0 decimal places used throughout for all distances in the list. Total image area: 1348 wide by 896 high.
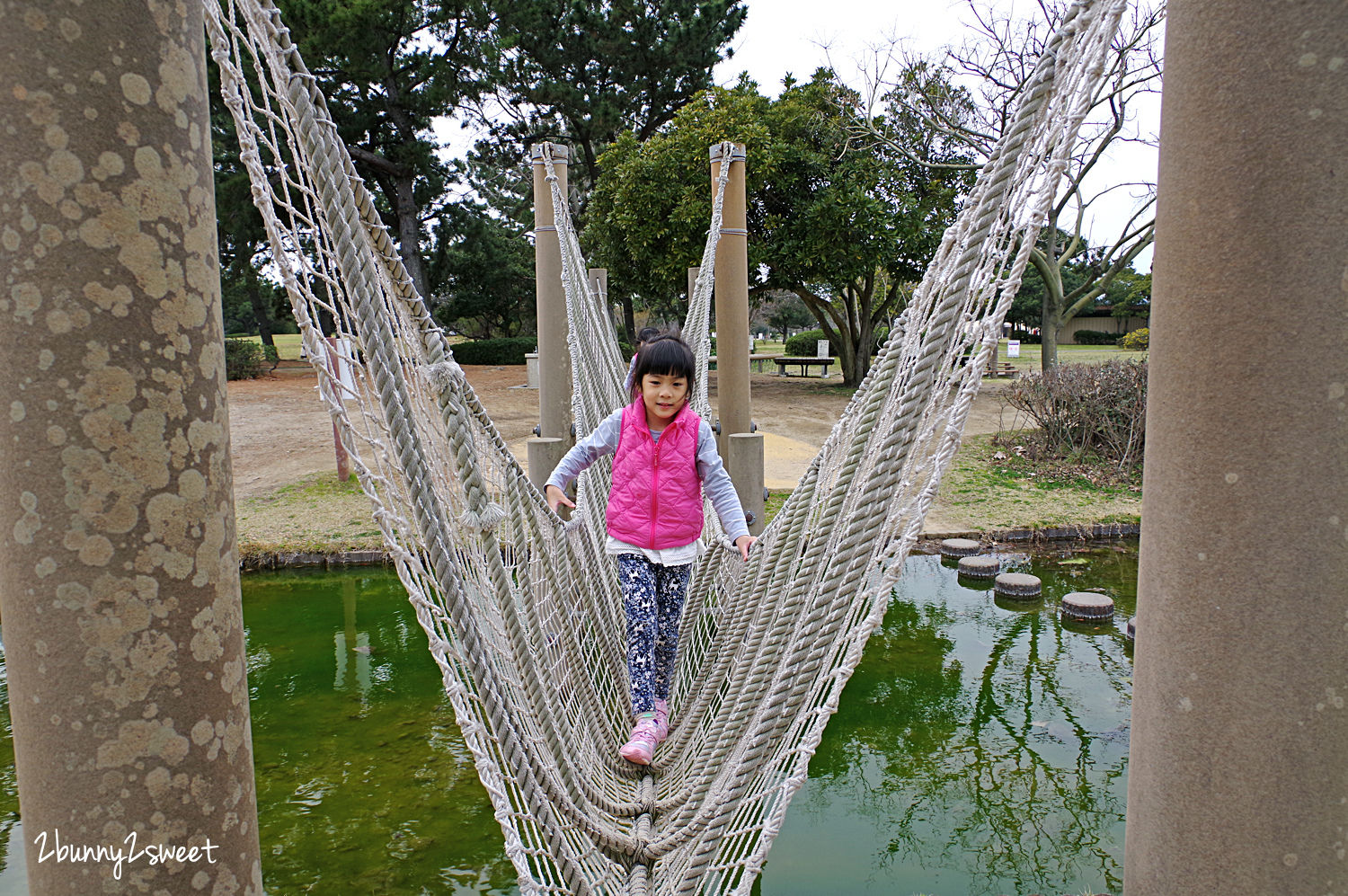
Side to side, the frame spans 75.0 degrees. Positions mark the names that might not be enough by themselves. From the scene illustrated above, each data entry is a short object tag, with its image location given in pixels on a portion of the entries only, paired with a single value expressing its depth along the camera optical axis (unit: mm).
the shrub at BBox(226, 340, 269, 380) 12484
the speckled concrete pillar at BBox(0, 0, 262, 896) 657
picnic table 13117
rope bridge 1013
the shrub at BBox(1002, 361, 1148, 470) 5547
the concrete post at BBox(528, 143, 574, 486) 3504
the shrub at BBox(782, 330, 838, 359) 18417
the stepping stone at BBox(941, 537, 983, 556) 4176
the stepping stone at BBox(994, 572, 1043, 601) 3568
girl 1890
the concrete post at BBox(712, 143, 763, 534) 3490
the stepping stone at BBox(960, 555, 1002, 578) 3852
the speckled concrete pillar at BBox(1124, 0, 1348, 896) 831
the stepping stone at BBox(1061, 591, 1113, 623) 3264
